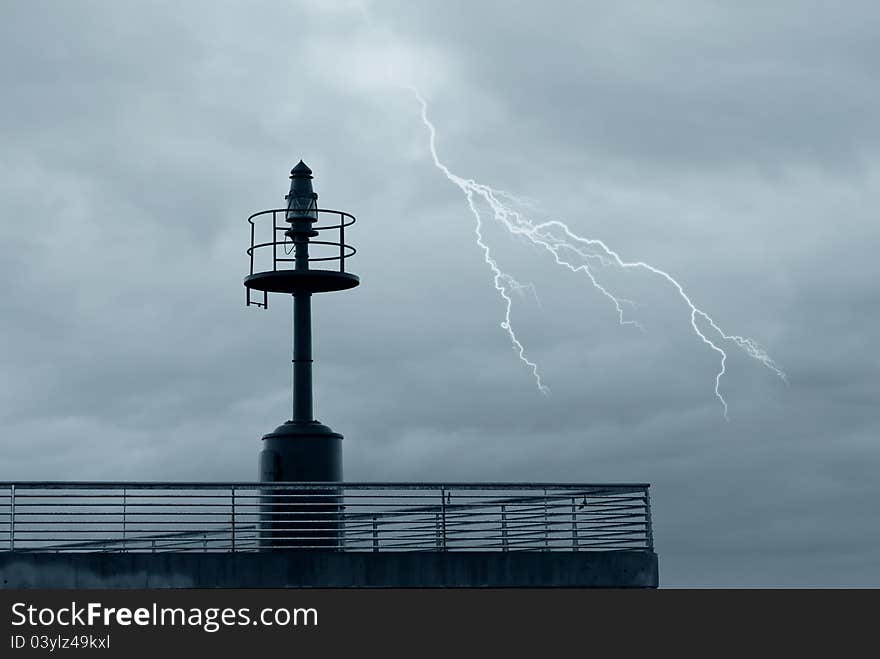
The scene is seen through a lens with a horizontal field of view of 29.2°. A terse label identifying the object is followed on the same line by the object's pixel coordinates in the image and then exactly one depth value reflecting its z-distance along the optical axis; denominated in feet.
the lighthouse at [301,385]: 101.71
